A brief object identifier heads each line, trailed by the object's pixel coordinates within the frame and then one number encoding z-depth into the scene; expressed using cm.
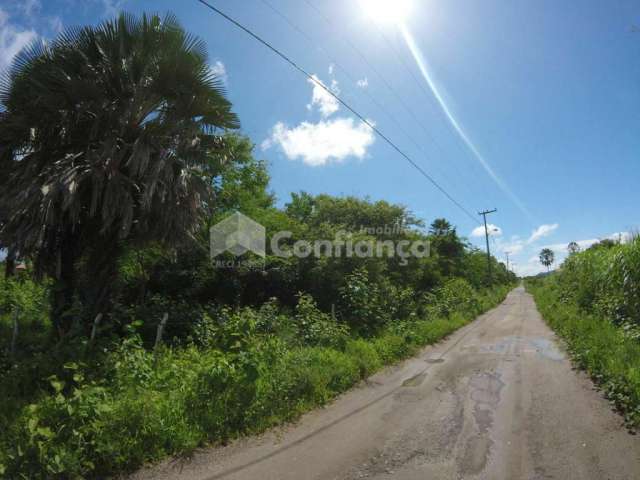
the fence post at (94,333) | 500
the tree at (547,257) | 9812
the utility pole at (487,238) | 3252
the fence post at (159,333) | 536
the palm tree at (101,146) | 600
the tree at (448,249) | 2348
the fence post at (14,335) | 549
